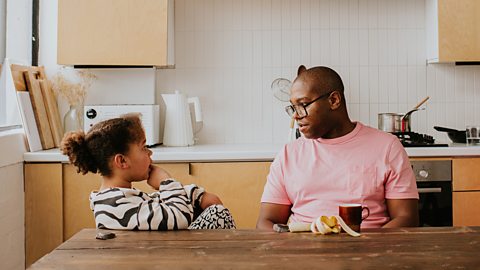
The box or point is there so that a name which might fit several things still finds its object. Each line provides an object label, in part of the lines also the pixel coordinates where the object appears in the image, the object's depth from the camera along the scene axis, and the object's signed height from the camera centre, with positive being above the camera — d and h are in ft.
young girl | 6.68 -0.48
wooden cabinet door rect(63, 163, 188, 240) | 11.64 -0.89
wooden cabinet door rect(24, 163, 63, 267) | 11.54 -1.12
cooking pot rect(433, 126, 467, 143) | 12.98 +0.14
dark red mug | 6.50 -0.71
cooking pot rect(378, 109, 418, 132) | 12.77 +0.37
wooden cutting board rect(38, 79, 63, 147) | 12.48 +0.59
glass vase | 13.08 +0.45
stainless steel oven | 11.74 -0.85
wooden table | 5.36 -0.93
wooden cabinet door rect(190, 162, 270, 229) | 11.69 -0.66
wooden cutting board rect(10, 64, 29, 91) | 11.44 +1.14
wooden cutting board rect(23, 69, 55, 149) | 11.89 +0.61
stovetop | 12.12 +0.03
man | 7.80 -0.32
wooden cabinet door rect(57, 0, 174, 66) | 12.38 +2.03
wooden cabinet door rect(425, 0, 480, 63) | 12.74 +2.10
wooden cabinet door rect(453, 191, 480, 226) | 11.80 -1.13
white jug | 13.08 +0.46
